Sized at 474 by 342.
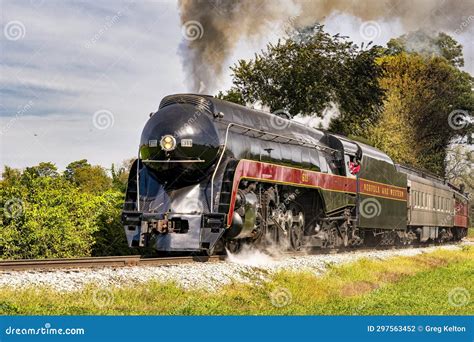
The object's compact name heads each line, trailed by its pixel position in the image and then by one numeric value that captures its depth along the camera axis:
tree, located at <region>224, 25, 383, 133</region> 38.72
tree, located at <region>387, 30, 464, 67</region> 70.69
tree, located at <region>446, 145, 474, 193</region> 75.28
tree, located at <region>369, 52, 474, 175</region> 51.31
